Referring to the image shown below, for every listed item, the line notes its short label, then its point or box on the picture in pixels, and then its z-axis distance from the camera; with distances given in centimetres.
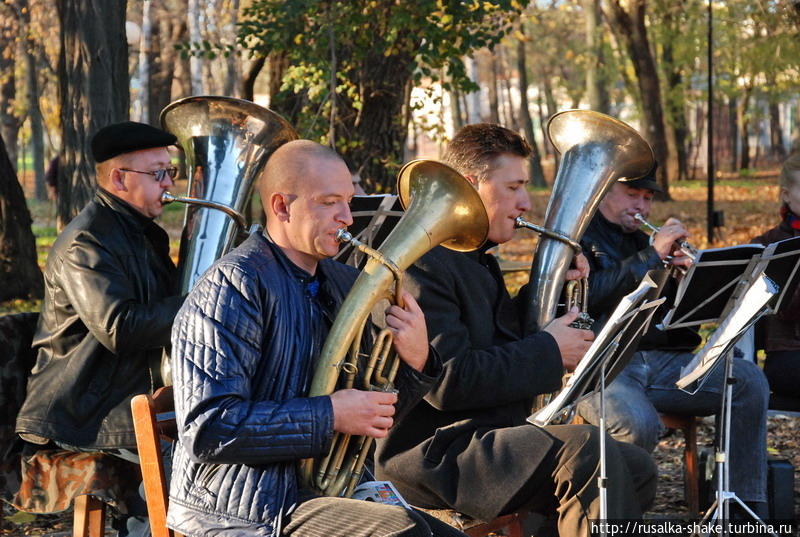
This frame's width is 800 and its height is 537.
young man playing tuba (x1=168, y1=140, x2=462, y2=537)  499
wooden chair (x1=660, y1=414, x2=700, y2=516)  942
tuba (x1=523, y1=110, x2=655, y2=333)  826
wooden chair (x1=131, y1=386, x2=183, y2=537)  549
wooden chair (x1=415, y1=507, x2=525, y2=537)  670
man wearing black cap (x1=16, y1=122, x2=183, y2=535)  717
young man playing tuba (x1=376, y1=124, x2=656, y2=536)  641
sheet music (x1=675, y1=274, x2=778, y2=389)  681
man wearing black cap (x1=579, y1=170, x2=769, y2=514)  870
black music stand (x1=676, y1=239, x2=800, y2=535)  690
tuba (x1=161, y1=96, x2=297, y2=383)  832
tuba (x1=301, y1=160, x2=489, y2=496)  530
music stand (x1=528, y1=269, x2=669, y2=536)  566
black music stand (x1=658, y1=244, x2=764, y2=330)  786
